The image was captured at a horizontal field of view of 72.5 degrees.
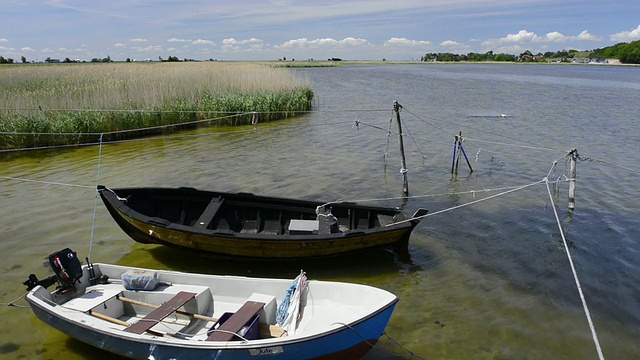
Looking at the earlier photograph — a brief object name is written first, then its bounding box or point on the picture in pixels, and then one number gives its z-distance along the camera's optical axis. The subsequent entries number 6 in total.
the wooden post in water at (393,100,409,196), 13.38
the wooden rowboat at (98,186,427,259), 8.55
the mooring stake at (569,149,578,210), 11.36
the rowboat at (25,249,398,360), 5.30
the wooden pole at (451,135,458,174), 15.11
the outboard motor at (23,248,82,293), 6.89
